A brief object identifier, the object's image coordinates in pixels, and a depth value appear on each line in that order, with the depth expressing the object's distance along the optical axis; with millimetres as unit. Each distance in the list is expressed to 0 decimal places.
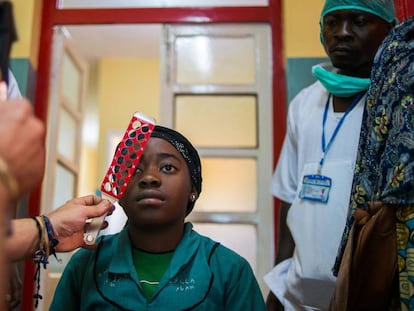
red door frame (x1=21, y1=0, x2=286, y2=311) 2502
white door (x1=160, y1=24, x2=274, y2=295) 2391
